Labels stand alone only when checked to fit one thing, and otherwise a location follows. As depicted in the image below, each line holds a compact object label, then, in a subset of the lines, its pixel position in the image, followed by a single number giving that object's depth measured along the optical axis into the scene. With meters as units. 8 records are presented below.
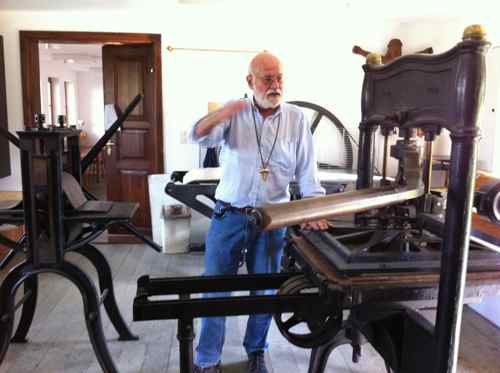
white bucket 4.24
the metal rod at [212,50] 4.34
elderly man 1.97
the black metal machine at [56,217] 1.91
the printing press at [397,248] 0.91
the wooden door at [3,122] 4.22
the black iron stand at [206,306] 1.09
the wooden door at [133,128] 4.46
